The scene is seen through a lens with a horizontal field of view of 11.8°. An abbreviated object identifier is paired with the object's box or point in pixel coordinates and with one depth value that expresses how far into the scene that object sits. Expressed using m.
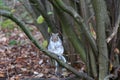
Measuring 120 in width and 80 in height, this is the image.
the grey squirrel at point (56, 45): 7.14
